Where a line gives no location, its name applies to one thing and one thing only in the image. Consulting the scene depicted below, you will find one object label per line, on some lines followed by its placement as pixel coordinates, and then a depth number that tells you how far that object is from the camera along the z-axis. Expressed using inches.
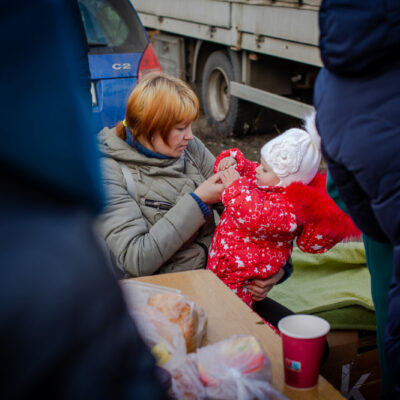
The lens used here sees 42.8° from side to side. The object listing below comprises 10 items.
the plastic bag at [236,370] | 40.9
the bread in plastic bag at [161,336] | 45.2
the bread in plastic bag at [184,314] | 50.9
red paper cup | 46.2
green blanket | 100.5
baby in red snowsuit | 73.7
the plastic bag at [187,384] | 41.3
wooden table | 48.2
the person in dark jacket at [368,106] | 38.8
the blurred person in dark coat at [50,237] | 20.0
